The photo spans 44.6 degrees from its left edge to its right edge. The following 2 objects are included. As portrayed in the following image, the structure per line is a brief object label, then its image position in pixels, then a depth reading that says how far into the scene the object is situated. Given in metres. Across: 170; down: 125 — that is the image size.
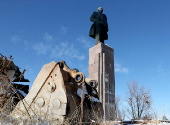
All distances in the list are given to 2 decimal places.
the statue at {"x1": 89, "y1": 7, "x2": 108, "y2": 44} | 14.77
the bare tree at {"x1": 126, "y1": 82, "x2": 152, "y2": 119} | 19.52
